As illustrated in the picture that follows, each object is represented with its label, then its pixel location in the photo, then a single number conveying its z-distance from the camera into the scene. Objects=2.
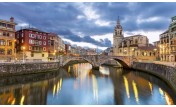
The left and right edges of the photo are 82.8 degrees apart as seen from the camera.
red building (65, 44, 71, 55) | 83.44
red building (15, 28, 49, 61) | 33.55
